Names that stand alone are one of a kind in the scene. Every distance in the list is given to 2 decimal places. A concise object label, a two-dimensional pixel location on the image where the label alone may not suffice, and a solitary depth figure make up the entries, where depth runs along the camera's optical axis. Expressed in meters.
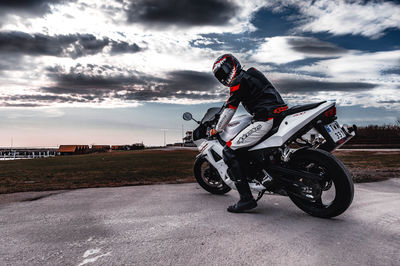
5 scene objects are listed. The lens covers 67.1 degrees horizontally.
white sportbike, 3.45
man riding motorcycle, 3.88
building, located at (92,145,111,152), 88.75
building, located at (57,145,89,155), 79.31
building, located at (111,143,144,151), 105.38
